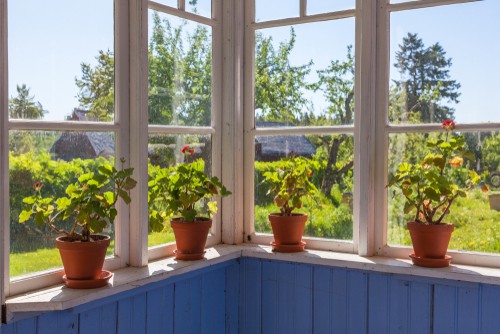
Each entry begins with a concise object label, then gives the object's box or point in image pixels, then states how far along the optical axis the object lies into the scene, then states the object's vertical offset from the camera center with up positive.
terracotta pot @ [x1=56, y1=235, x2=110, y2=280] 1.88 -0.38
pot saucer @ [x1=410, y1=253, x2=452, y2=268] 2.19 -0.44
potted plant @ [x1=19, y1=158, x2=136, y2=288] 1.87 -0.23
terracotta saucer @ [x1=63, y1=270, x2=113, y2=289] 1.91 -0.47
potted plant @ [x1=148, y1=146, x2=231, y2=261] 2.35 -0.21
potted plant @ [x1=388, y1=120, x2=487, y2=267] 2.16 -0.15
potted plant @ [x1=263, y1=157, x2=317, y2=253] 2.54 -0.21
